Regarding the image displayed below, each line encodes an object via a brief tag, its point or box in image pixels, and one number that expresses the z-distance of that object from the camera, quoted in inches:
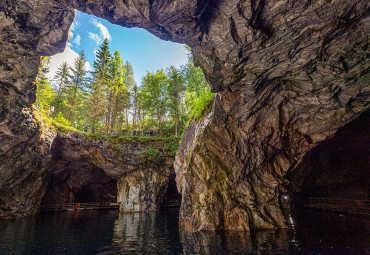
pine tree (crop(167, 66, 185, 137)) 1159.8
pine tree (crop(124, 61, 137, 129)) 1628.9
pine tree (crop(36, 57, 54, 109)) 1183.3
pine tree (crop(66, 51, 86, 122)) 1370.6
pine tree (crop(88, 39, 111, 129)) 1197.7
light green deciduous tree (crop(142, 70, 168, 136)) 1224.8
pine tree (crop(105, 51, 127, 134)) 1163.5
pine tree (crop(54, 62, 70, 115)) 1441.2
